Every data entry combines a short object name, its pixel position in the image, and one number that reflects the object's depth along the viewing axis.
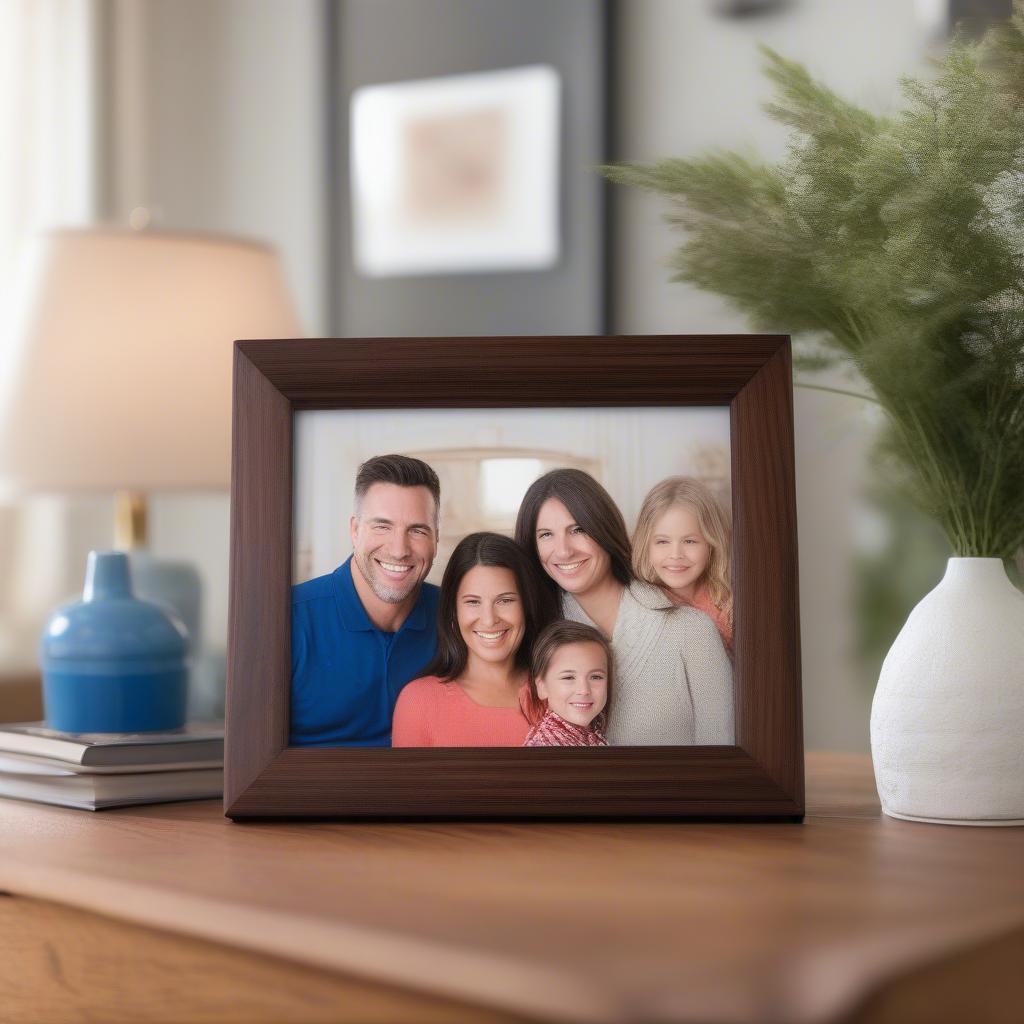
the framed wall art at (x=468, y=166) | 2.08
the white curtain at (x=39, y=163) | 2.41
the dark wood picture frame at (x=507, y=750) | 0.80
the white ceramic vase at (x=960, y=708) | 0.79
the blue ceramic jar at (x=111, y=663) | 0.98
